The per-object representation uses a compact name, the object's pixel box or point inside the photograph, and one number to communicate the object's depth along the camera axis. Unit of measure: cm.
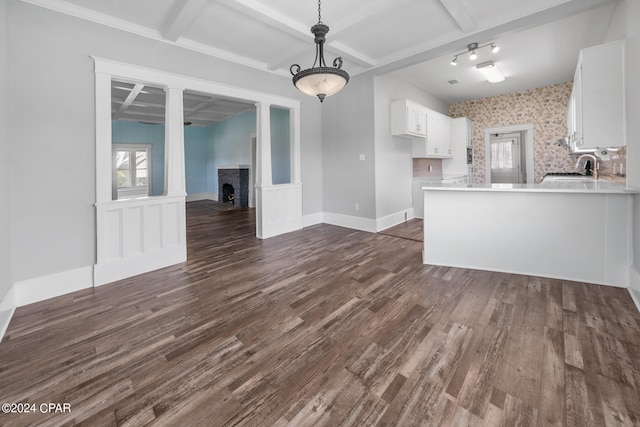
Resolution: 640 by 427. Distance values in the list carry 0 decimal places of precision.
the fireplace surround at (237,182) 853
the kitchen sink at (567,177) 446
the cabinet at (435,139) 590
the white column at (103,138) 292
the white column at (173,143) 352
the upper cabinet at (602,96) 254
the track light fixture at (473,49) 366
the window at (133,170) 924
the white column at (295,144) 514
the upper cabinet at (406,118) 509
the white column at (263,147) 462
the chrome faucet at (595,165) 434
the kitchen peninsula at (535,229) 259
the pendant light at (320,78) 254
